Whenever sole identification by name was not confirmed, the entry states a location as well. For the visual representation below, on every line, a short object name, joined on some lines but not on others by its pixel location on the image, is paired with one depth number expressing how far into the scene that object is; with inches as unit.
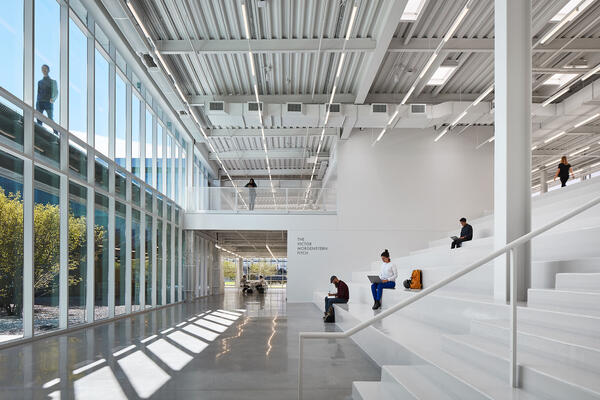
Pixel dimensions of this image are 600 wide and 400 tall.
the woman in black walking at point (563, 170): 610.2
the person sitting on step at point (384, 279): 452.1
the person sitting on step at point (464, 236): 525.3
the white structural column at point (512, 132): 257.3
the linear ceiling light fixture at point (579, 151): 903.6
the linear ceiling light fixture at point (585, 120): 664.4
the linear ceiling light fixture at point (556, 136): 758.7
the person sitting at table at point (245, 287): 1282.1
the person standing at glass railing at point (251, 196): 879.9
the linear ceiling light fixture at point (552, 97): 569.9
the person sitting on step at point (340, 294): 523.2
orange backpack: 433.1
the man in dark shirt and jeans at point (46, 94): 392.2
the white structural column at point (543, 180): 1113.8
